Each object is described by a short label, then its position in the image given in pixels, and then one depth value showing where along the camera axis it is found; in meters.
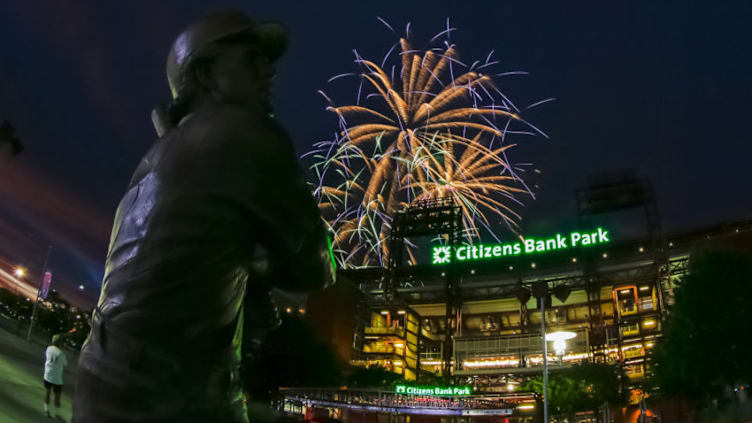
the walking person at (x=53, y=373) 8.02
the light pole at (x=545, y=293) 19.30
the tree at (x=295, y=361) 33.27
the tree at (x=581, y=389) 36.28
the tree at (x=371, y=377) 50.59
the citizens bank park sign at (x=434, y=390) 35.25
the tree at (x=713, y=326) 27.25
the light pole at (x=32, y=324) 16.58
